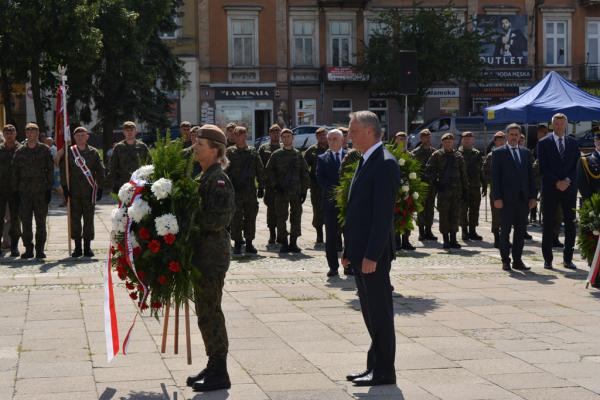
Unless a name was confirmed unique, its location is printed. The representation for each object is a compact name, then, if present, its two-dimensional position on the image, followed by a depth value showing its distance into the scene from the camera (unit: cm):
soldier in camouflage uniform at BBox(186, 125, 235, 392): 677
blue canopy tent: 1902
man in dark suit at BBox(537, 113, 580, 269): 1313
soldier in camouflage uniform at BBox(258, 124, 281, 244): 1569
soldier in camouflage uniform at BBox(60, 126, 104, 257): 1434
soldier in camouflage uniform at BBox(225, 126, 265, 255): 1486
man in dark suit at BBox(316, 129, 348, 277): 1239
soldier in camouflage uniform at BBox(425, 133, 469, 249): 1569
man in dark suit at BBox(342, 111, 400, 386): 689
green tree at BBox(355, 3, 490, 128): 4312
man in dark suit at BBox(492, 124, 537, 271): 1295
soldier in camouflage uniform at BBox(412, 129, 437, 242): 1647
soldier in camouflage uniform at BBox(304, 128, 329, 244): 1619
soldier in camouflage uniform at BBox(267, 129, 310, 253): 1528
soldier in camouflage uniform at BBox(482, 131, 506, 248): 1583
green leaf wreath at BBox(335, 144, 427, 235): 1117
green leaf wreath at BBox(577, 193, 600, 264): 1144
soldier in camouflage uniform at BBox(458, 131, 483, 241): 1700
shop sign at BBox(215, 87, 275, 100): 4584
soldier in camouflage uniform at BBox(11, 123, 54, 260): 1405
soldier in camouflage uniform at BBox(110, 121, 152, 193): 1489
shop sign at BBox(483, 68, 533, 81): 4738
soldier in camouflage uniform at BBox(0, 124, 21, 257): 1429
